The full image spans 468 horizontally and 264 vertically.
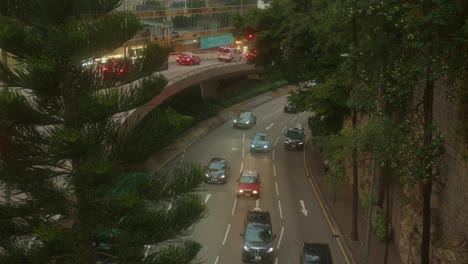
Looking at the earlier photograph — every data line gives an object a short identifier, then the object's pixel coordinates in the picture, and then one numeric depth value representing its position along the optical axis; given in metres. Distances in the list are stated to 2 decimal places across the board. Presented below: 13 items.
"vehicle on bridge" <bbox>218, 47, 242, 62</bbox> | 57.53
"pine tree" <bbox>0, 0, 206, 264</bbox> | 9.39
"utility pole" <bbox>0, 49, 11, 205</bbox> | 10.10
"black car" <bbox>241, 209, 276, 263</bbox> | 23.70
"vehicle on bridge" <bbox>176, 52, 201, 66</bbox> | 52.03
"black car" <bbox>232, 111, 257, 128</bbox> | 49.03
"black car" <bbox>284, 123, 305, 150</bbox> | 43.06
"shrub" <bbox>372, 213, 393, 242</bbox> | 25.56
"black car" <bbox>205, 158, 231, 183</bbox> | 34.22
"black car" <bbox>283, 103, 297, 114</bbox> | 56.26
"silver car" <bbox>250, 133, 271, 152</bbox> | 41.53
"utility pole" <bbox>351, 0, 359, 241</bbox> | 25.03
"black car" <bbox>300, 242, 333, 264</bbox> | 21.71
